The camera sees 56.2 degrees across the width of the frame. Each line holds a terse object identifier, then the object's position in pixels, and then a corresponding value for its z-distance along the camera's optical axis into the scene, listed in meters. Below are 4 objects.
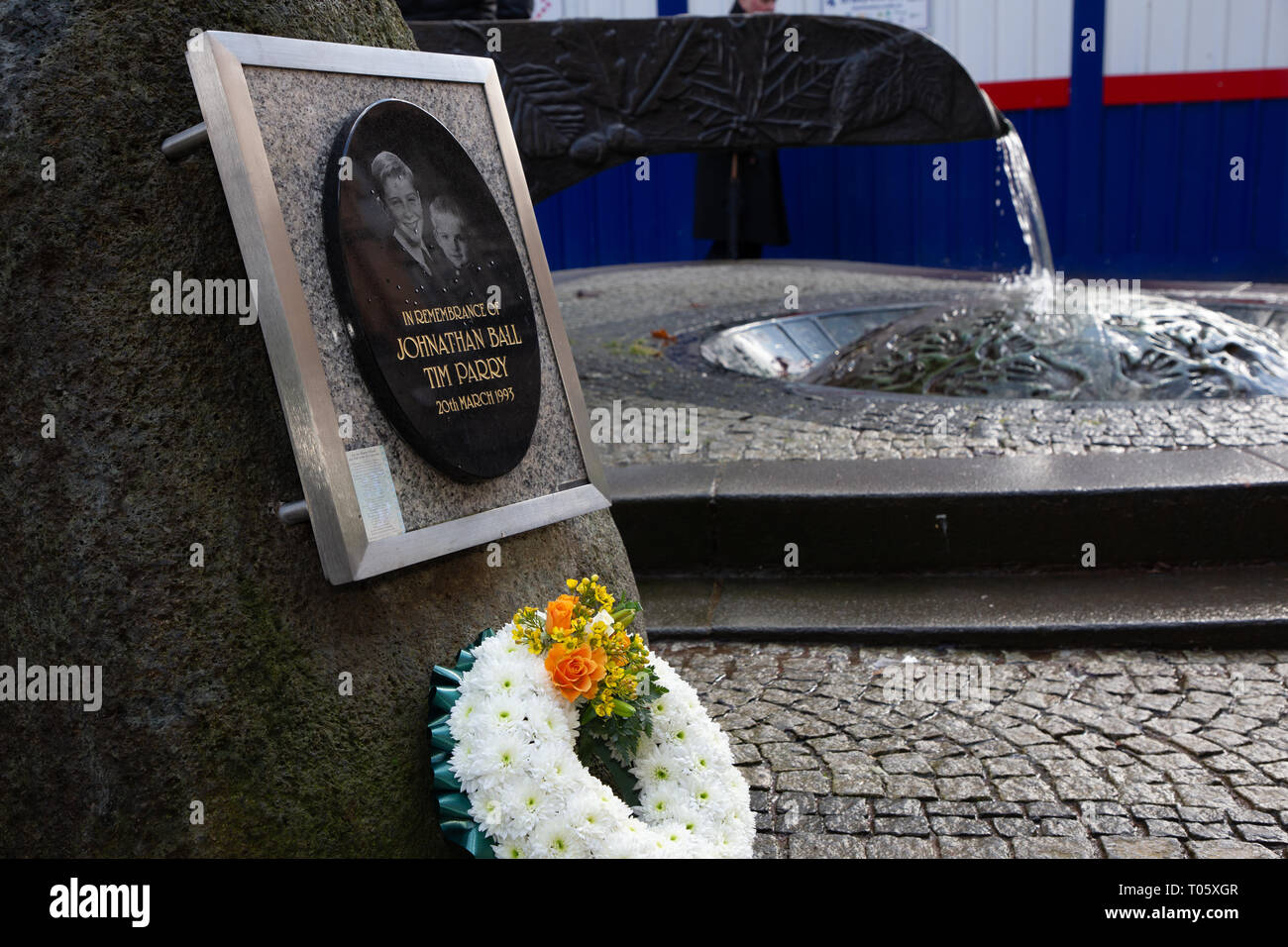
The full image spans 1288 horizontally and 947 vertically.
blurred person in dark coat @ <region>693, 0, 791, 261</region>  9.38
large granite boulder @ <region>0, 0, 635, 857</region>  1.62
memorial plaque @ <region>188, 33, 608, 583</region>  1.62
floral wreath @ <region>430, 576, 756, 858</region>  1.62
